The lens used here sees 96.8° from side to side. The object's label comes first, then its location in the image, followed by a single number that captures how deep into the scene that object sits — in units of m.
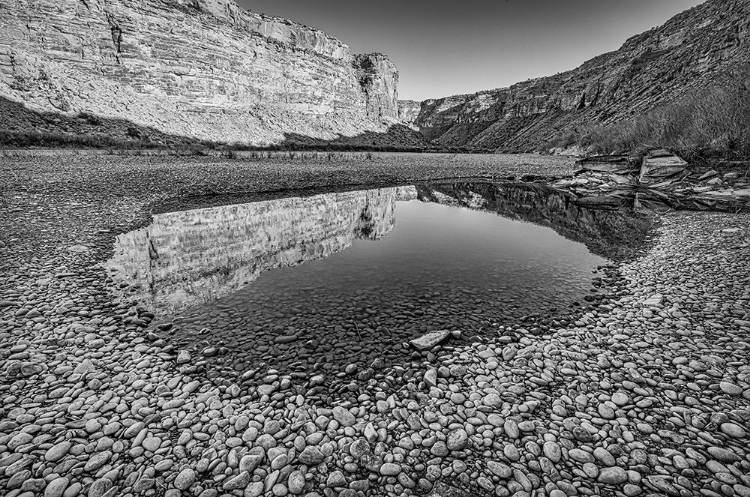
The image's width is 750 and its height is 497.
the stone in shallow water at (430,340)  5.35
